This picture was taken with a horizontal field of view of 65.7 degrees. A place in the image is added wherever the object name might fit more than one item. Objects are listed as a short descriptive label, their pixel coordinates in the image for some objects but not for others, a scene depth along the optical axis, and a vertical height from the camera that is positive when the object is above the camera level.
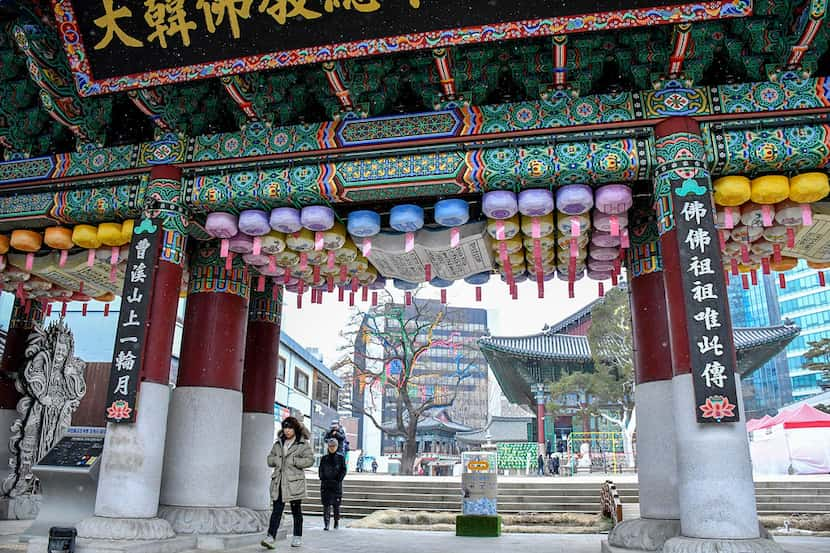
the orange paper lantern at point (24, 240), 8.04 +2.56
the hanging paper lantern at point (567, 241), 7.63 +2.53
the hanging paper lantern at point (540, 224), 7.04 +2.48
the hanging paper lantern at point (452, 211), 6.88 +2.53
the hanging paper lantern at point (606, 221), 6.99 +2.50
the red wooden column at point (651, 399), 6.55 +0.62
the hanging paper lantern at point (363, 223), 7.33 +2.56
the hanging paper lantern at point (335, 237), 7.68 +2.51
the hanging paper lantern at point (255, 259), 8.18 +2.42
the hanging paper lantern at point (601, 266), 8.52 +2.47
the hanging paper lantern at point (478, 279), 8.75 +2.34
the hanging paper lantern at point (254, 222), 7.25 +2.53
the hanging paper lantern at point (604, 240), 7.64 +2.52
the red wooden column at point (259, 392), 9.02 +0.88
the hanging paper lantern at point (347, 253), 8.14 +2.48
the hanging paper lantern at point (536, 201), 6.61 +2.54
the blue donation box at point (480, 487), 9.58 -0.45
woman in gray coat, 6.91 -0.13
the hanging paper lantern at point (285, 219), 7.16 +2.53
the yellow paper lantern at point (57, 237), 7.90 +2.56
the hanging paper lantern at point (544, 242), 7.73 +2.53
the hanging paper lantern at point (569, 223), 6.95 +2.47
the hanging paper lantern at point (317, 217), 7.09 +2.53
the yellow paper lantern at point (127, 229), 7.56 +2.54
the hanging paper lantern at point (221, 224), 7.34 +2.53
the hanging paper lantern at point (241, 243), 7.70 +2.45
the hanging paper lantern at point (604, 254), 8.07 +2.48
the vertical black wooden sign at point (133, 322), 6.50 +1.33
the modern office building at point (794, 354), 60.41 +10.07
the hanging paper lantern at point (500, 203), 6.65 +2.53
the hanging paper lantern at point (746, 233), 7.21 +2.48
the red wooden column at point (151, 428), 6.22 +0.24
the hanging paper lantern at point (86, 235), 7.80 +2.54
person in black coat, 9.88 -0.32
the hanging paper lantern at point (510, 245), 7.74 +2.47
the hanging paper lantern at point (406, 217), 7.13 +2.55
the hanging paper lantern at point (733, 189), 6.28 +2.54
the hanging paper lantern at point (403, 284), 9.23 +2.38
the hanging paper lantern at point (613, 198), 6.52 +2.55
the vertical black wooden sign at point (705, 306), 5.32 +1.27
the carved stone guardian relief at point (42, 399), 9.83 +0.82
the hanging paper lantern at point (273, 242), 7.64 +2.44
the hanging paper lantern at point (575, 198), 6.50 +2.54
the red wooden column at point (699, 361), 5.12 +0.80
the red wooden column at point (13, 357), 9.96 +1.44
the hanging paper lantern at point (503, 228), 7.08 +2.45
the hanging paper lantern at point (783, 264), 8.53 +2.52
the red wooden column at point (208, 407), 7.33 +0.54
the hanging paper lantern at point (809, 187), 6.16 +2.53
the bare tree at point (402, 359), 21.73 +3.26
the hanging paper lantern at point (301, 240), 7.61 +2.46
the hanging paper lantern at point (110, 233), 7.72 +2.54
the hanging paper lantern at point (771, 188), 6.22 +2.53
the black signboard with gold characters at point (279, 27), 5.76 +3.94
